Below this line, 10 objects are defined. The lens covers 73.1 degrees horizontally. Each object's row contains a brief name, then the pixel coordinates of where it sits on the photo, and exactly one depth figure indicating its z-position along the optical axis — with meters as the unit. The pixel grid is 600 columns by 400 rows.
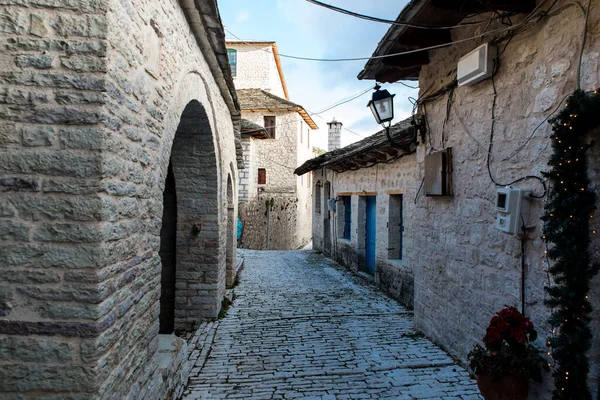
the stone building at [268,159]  20.31
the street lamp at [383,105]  5.56
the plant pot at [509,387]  3.06
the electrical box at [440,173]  4.69
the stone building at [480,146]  3.07
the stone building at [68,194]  2.17
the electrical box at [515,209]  3.33
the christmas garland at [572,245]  2.64
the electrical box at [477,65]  3.82
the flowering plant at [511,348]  3.06
